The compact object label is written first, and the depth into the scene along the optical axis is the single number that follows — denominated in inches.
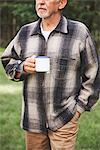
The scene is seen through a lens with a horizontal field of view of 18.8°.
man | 84.7
